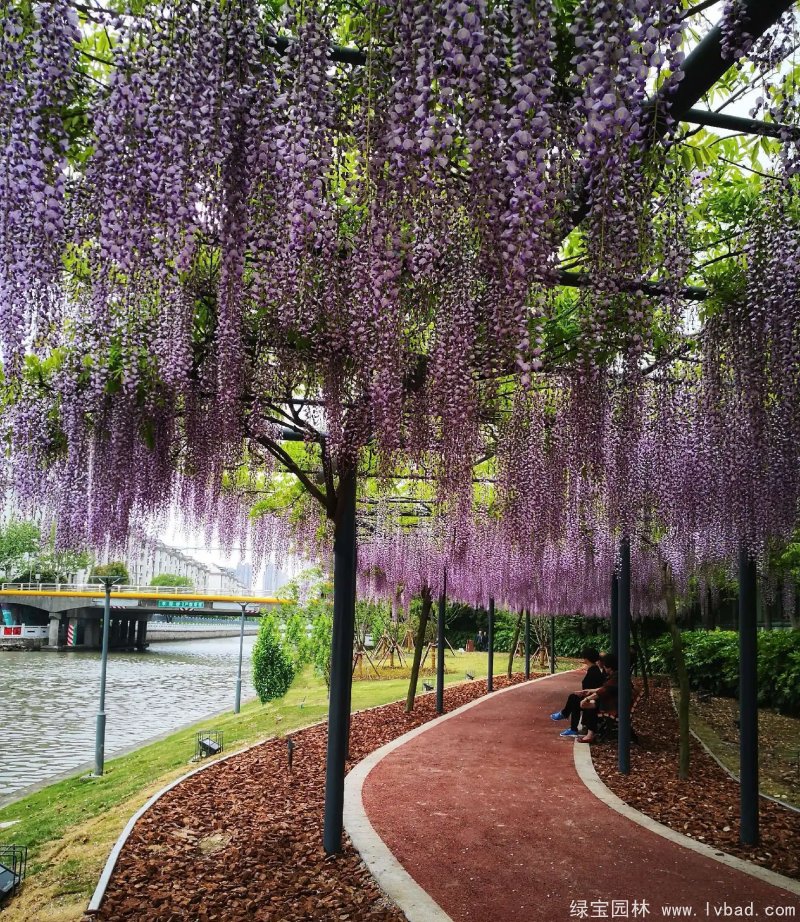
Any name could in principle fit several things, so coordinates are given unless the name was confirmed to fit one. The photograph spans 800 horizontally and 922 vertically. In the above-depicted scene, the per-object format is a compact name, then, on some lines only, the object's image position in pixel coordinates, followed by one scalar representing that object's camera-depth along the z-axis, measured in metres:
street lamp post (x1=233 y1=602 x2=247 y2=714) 17.39
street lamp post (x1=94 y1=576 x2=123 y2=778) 11.56
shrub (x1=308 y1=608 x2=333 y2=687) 15.33
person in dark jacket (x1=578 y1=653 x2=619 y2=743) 9.28
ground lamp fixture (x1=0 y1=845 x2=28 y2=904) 5.76
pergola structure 2.57
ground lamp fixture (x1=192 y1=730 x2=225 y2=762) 10.54
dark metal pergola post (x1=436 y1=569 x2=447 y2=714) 11.85
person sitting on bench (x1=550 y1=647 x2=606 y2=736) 9.91
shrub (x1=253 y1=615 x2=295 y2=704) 15.77
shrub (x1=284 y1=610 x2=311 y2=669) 15.37
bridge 41.38
